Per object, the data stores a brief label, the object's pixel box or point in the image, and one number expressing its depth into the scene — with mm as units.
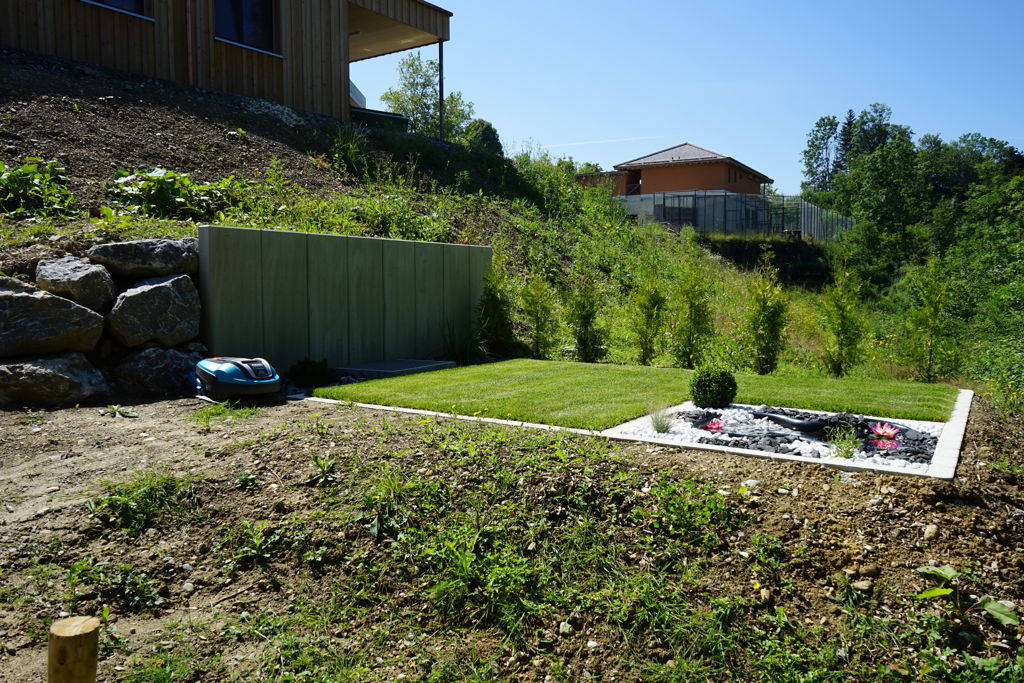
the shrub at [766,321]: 8227
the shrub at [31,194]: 7273
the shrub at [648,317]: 8922
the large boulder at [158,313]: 6105
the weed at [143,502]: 3600
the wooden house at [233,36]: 11125
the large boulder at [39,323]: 5570
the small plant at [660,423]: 4965
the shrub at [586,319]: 9195
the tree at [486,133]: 30281
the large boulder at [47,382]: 5379
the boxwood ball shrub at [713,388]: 5895
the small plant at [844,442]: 4430
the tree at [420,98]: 38094
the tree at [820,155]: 77375
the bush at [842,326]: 8086
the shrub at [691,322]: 8562
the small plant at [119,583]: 3098
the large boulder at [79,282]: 5930
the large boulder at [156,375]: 6078
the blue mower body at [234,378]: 5766
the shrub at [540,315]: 9359
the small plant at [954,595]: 2752
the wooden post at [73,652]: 1789
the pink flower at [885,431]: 4863
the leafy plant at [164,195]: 7922
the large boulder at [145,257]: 6320
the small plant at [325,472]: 3947
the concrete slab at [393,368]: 7527
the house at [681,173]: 34312
